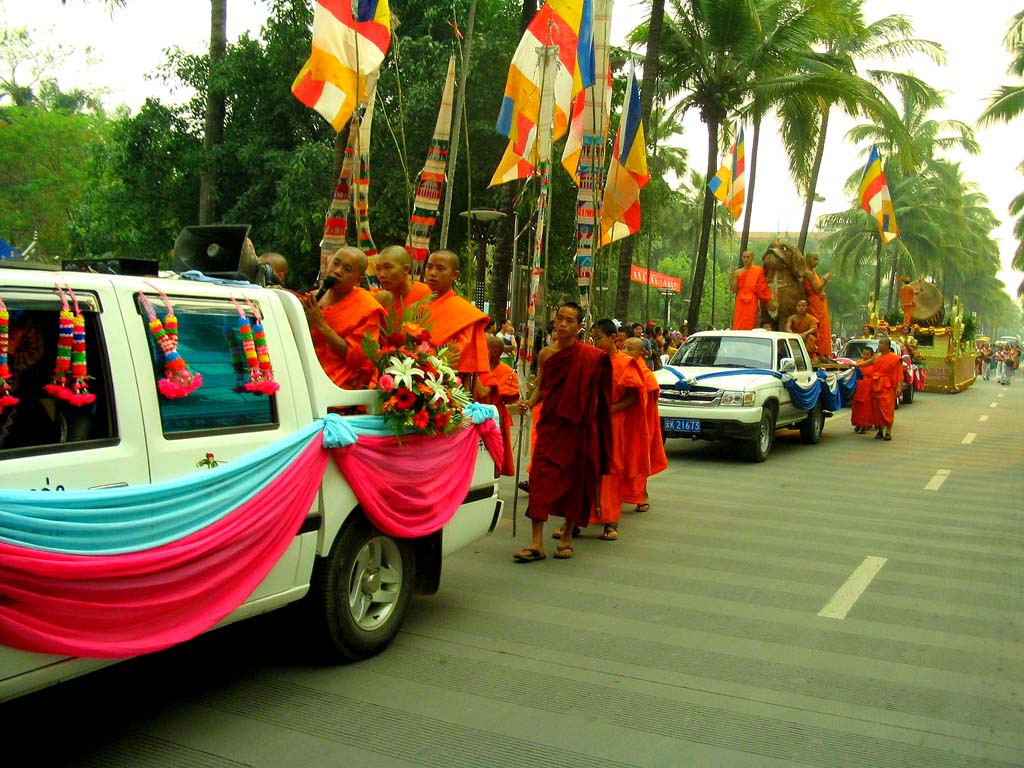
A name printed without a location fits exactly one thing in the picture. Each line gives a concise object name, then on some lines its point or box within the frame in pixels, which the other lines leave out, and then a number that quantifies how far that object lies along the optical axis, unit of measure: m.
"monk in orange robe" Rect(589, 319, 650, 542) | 8.50
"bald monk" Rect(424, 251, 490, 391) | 6.07
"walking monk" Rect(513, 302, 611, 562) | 7.17
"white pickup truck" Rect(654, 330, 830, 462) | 12.84
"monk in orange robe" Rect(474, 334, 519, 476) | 6.25
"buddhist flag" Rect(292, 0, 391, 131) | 7.58
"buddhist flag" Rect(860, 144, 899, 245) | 25.64
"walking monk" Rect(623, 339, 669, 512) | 8.98
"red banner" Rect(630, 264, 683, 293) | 40.81
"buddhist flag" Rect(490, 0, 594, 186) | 9.45
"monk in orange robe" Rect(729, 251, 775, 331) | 17.77
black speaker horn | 5.16
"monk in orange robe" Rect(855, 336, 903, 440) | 16.31
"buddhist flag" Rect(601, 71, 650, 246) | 11.42
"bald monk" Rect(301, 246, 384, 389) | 4.87
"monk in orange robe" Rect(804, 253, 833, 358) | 18.00
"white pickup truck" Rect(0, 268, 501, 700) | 3.27
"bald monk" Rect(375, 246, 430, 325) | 6.00
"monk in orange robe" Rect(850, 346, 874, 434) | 16.72
